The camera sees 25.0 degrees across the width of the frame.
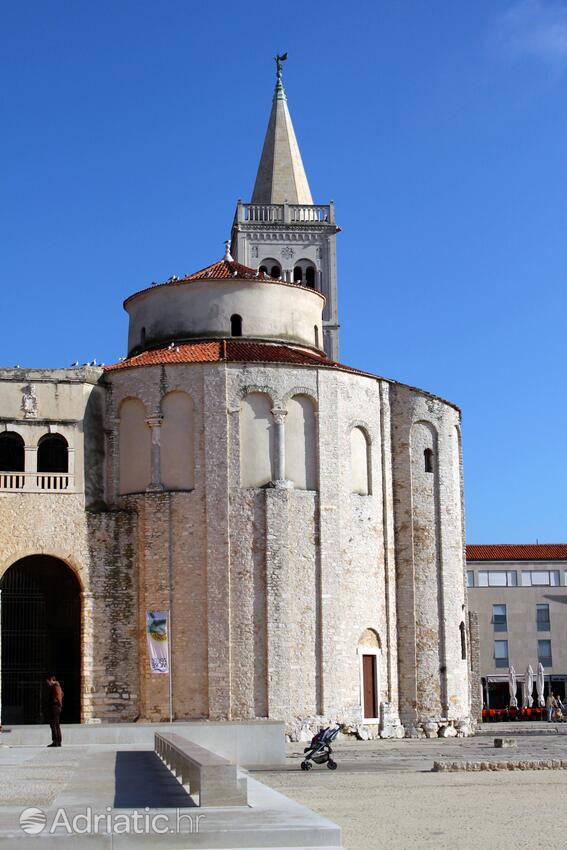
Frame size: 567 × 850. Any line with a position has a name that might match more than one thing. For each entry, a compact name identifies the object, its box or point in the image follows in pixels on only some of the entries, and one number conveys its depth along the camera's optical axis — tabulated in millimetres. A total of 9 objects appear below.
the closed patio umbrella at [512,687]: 58719
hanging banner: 35938
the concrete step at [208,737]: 27516
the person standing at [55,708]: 26031
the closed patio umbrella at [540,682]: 58250
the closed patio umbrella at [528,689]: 57750
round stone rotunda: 36312
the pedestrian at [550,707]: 55000
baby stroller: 24422
